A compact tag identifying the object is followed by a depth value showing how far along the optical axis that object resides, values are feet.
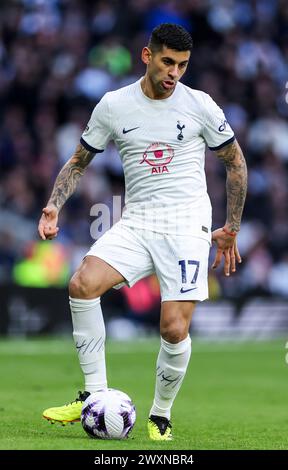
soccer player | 48.78
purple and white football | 47.42
